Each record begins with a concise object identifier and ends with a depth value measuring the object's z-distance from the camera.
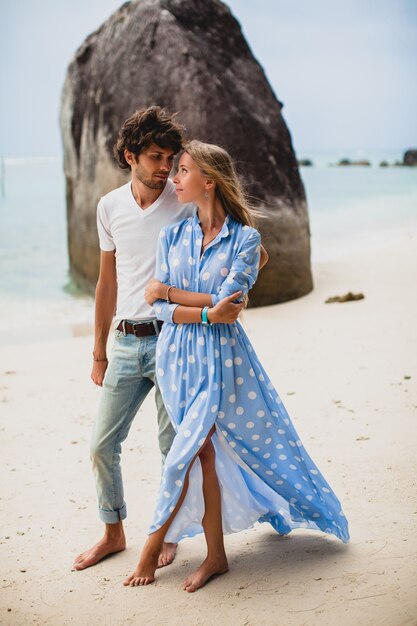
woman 2.54
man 2.76
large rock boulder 7.16
